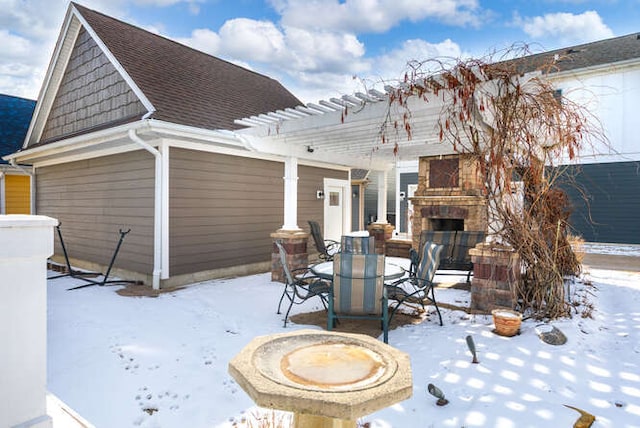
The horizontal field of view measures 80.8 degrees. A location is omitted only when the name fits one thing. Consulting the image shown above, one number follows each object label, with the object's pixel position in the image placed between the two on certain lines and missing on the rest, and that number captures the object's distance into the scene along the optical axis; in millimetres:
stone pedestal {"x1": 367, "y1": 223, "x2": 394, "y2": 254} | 9320
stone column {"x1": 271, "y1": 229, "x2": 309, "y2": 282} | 6469
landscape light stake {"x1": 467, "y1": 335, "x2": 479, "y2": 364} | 3144
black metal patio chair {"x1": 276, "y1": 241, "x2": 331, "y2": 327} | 4297
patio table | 4312
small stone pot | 3752
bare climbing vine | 3867
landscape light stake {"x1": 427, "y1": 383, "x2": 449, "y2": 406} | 2543
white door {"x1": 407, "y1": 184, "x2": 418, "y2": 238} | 12879
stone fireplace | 7867
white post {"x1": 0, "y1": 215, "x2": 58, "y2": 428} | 1404
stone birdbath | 1082
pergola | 4516
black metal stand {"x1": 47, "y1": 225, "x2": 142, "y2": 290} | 6229
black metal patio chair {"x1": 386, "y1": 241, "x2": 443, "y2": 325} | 4195
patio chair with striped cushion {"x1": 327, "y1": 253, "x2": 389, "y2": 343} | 3842
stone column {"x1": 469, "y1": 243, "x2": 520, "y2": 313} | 4336
